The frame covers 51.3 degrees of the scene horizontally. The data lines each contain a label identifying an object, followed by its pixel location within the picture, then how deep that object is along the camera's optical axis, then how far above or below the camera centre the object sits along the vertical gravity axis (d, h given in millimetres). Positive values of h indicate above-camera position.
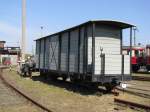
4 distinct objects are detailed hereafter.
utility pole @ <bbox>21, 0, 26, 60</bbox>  15656 +2202
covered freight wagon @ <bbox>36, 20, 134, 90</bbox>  7463 +239
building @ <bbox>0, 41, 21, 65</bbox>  37229 +1183
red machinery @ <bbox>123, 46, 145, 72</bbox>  18409 +106
